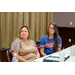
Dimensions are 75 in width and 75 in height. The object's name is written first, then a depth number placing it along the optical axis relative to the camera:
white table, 1.62
